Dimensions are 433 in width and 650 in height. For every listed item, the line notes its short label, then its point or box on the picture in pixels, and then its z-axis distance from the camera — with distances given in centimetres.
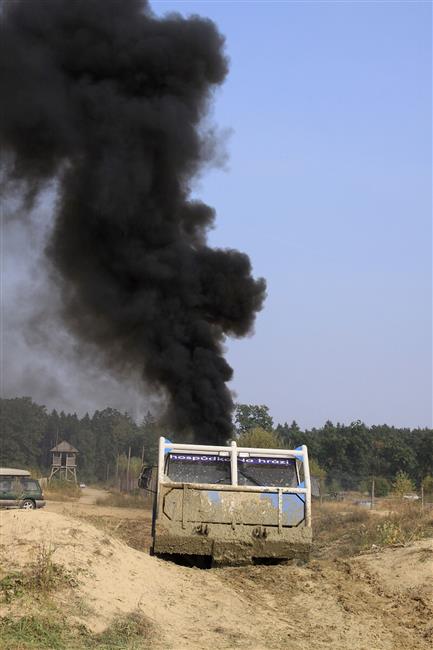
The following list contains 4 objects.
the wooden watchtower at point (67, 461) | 6731
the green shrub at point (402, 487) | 3569
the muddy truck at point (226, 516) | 1200
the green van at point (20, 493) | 2691
